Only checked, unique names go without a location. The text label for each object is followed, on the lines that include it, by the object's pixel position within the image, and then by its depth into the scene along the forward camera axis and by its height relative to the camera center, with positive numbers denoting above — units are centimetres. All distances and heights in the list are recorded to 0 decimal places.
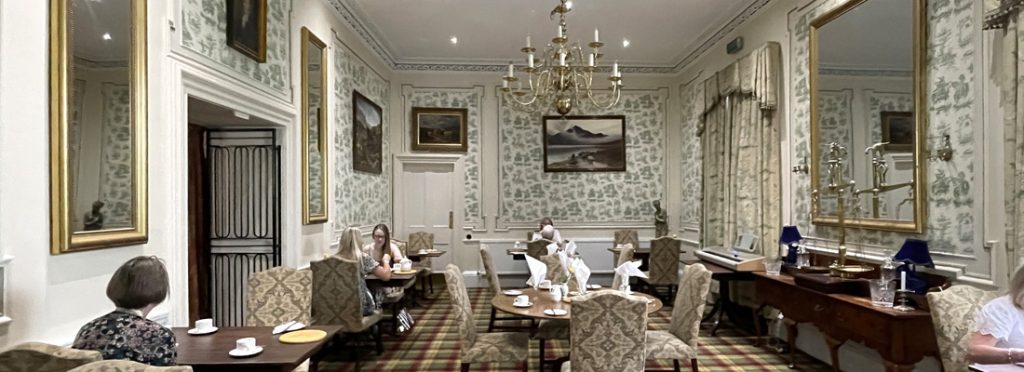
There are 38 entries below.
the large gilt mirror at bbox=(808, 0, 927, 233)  379 +55
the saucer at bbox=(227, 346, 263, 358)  249 -79
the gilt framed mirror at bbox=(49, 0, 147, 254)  236 +32
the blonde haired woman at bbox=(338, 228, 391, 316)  472 -61
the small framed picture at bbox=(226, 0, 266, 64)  383 +122
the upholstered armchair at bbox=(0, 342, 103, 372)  167 -55
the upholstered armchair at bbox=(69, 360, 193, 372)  139 -48
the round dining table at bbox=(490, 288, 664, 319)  372 -91
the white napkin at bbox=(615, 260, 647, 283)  388 -63
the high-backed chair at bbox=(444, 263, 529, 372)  358 -112
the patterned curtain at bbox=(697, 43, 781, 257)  561 +41
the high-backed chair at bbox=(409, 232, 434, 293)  833 -89
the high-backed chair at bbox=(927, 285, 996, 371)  280 -75
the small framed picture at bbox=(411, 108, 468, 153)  883 +95
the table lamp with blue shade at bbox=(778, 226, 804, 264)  494 -53
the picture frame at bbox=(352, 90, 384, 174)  691 +72
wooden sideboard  319 -96
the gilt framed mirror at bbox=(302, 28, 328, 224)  511 +58
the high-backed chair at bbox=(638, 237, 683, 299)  680 -99
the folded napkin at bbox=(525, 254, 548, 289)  460 -75
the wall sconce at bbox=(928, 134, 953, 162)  349 +22
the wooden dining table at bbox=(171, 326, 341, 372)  243 -81
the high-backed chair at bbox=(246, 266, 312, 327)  351 -75
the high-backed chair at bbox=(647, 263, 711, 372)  371 -103
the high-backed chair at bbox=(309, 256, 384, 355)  434 -89
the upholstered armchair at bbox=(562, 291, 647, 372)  296 -84
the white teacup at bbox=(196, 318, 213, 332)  294 -78
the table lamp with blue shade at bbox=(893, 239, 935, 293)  343 -50
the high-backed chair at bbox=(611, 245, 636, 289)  595 -80
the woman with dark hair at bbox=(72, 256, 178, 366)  209 -56
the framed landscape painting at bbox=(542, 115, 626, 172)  902 +72
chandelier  441 +102
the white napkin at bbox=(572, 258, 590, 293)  402 -68
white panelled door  888 -29
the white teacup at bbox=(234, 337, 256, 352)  253 -76
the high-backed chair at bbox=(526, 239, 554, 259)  670 -80
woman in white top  242 -68
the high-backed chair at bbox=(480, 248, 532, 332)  536 -93
